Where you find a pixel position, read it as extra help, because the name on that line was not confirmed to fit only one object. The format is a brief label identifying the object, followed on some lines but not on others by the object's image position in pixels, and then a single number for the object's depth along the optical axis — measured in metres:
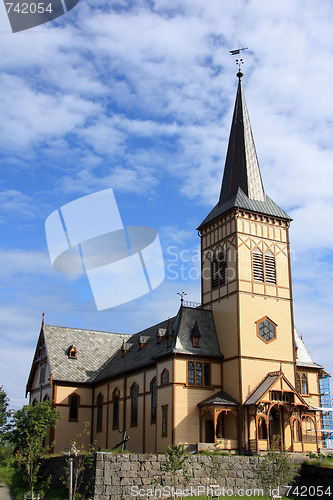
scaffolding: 47.47
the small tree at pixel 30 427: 38.50
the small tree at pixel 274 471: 31.84
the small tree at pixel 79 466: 31.44
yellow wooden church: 40.91
